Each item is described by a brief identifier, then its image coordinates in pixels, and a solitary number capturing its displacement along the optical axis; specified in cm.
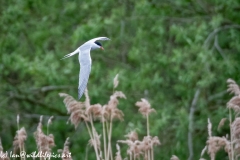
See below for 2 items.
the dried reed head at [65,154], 998
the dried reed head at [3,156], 1007
